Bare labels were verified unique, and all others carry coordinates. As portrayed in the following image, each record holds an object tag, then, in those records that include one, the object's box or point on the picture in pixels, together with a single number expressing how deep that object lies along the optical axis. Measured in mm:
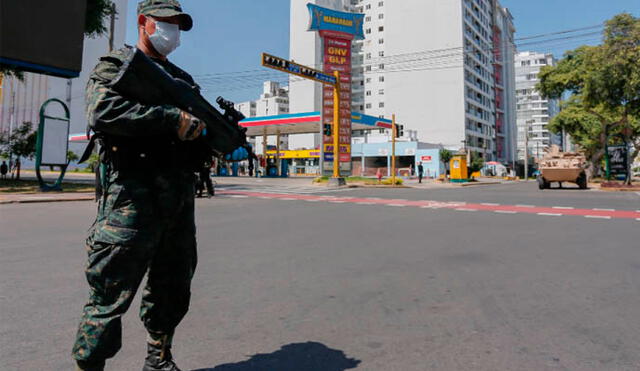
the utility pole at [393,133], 22156
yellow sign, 47094
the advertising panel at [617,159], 23719
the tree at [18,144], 18375
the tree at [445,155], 41344
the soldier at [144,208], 1492
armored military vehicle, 18250
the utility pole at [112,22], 16375
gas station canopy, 32312
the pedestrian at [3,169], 20369
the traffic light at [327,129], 21831
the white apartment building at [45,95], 58875
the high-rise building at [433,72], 56500
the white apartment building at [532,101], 109425
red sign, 26016
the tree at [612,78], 19625
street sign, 17781
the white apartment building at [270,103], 97688
